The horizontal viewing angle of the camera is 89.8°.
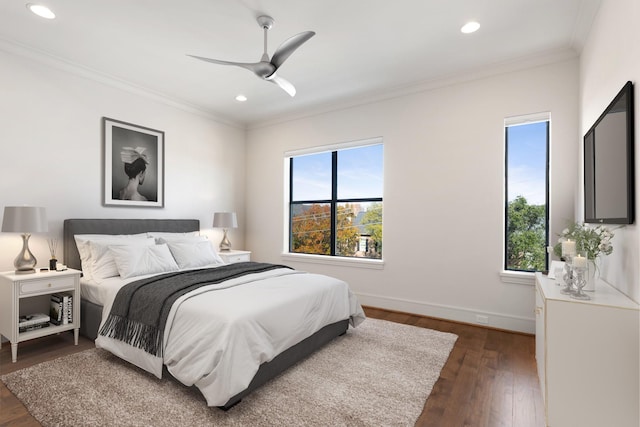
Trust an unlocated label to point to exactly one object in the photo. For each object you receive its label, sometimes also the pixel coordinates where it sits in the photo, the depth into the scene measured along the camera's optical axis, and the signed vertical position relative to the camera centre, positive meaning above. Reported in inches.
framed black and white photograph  148.3 +23.0
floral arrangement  77.8 -6.2
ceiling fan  93.7 +48.9
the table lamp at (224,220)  183.5 -4.3
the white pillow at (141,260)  119.3 -18.8
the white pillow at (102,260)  121.1 -18.6
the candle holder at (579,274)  73.4 -13.4
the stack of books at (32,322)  107.6 -38.0
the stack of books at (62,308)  114.8 -35.3
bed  74.7 -32.4
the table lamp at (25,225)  105.3 -4.8
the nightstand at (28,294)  102.7 -28.0
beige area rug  73.8 -47.4
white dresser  63.2 -29.8
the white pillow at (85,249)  124.7 -14.8
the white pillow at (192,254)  141.6 -19.0
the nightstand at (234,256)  179.0 -24.6
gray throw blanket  88.7 -28.1
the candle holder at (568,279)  76.0 -15.3
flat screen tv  68.0 +12.8
